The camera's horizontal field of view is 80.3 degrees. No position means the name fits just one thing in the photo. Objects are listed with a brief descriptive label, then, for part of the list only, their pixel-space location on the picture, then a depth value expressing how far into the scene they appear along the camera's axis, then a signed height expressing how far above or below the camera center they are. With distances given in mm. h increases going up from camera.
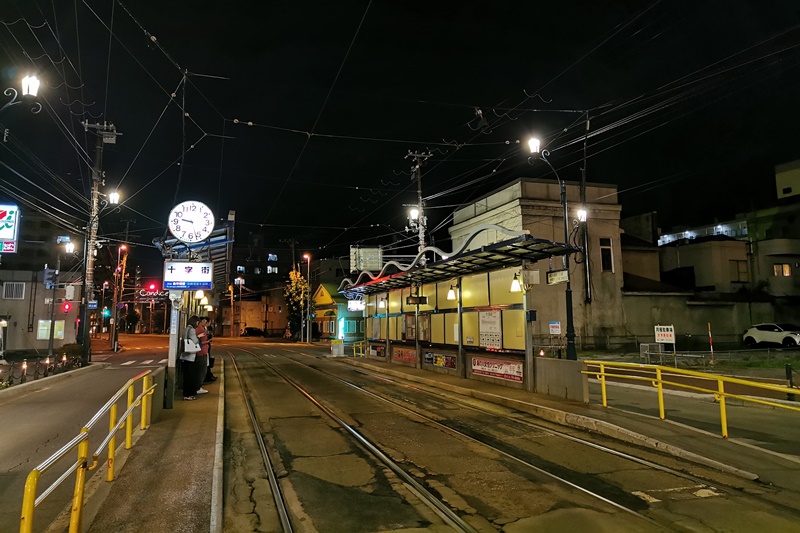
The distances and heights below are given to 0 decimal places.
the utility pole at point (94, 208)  25547 +6272
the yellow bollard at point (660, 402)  10016 -1760
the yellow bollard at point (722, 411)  8383 -1634
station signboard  11898 +1204
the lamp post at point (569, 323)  16703 -131
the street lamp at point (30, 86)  11242 +5645
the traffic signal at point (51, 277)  30156 +3027
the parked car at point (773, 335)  29312 -1048
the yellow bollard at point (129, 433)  7832 -1827
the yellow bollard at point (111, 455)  6300 -1753
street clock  13273 +2901
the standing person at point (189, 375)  12797 -1396
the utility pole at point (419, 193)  25391 +6920
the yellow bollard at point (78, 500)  4363 -1645
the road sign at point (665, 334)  20469 -651
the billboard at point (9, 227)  13938 +2876
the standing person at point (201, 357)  13156 -970
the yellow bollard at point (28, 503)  3096 -1182
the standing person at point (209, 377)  17328 -1999
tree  59531 +3225
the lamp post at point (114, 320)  37784 +301
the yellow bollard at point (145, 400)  9273 -1510
